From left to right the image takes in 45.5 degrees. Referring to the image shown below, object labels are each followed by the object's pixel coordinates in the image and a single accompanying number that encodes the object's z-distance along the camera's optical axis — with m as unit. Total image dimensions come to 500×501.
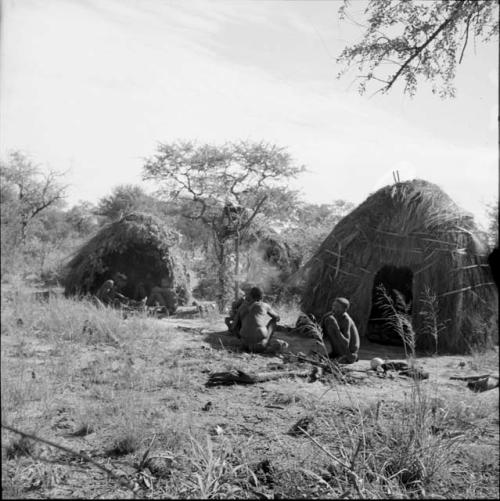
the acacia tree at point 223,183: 17.25
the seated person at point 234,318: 9.16
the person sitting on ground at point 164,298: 12.64
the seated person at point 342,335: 7.59
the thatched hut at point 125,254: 13.17
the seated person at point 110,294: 11.30
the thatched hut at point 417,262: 9.51
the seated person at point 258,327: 8.16
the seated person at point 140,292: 14.11
